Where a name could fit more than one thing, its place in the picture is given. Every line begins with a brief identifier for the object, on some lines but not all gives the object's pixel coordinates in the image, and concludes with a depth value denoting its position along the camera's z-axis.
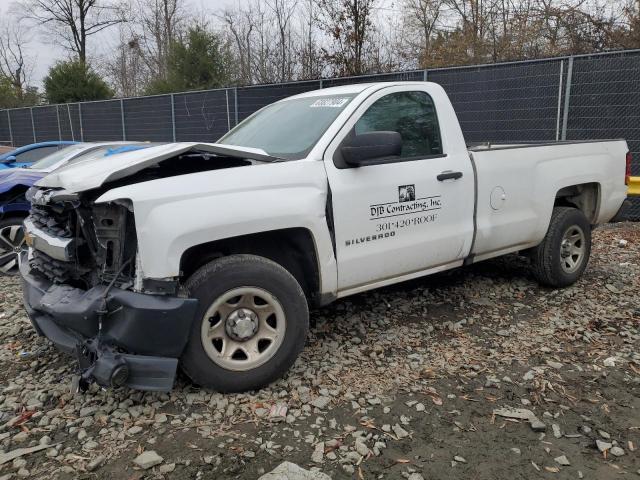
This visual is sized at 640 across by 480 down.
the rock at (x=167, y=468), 2.64
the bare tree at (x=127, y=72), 38.97
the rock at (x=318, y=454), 2.74
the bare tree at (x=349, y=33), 14.91
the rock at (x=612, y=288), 5.25
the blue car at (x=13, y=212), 6.44
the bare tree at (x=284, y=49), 22.00
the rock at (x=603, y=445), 2.81
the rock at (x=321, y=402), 3.24
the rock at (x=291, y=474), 2.53
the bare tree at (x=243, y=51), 24.36
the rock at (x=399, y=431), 2.94
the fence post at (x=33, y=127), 23.05
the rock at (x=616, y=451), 2.78
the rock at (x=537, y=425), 2.99
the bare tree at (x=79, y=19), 37.22
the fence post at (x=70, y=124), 20.72
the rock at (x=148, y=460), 2.66
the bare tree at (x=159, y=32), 36.66
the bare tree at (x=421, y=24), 20.22
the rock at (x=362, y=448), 2.78
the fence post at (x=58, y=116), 21.27
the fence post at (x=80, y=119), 20.11
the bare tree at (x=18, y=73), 41.69
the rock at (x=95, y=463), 2.66
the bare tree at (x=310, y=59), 17.98
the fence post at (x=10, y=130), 24.27
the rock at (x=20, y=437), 2.90
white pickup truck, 2.95
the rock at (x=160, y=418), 3.06
